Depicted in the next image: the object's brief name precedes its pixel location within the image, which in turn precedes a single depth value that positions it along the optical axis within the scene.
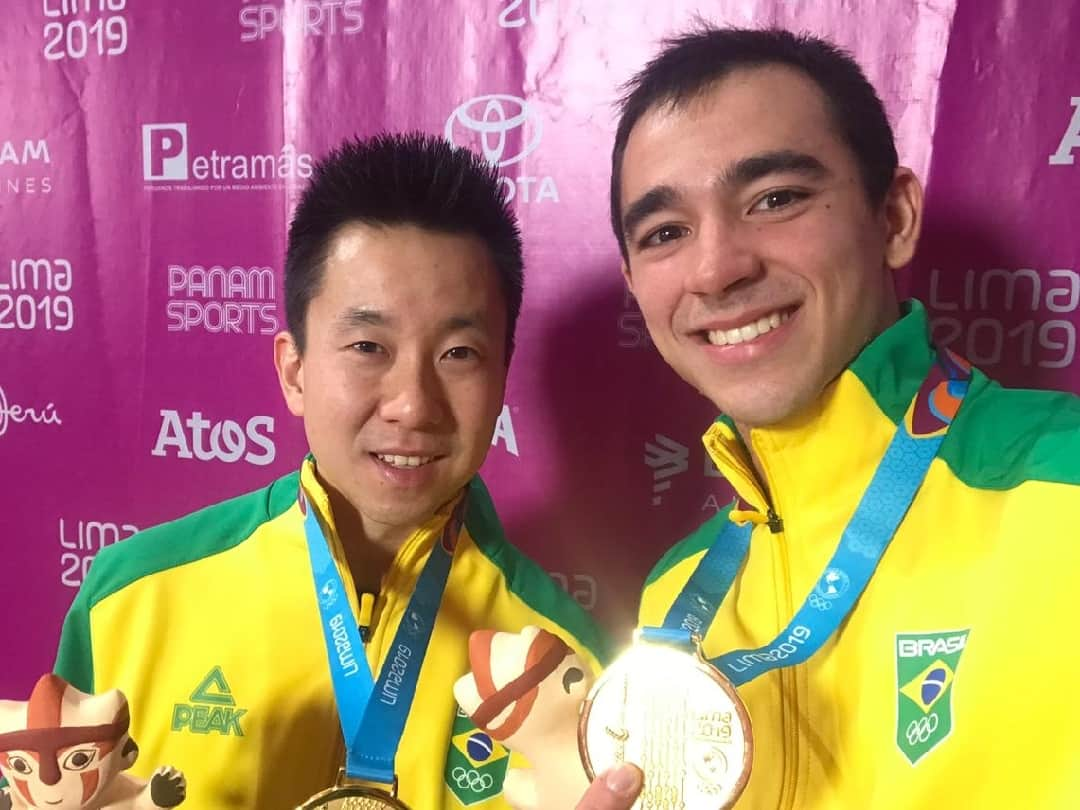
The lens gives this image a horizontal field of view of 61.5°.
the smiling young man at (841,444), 0.83
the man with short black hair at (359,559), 1.05
